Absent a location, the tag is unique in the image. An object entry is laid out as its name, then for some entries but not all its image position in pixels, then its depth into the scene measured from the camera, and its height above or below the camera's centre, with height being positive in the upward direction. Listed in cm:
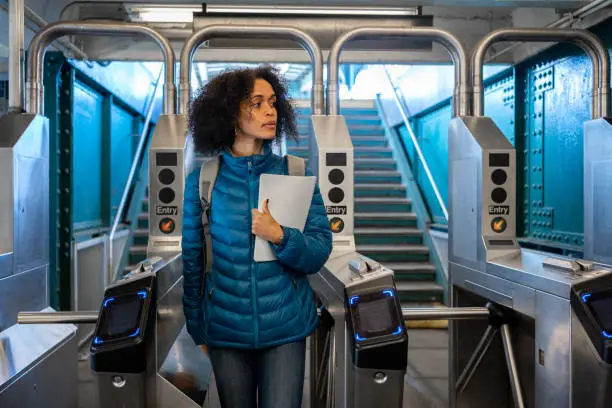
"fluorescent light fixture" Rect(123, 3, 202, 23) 350 +127
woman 140 -17
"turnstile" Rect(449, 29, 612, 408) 187 -32
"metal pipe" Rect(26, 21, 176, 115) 278 +84
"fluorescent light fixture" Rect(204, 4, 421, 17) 344 +121
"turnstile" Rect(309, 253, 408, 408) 163 -42
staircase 522 -27
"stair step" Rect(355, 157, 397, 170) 667 +45
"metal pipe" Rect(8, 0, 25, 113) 267 +73
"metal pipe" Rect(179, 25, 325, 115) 301 +87
